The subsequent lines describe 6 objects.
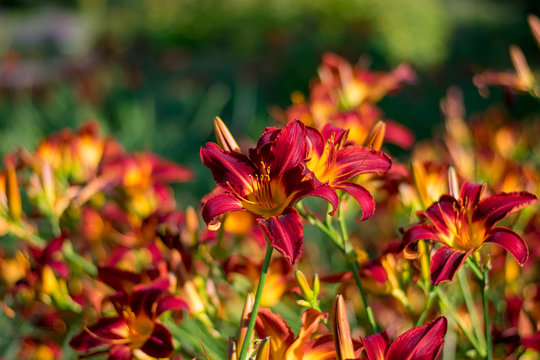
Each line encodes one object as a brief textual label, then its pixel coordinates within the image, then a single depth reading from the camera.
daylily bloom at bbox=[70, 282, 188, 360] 1.06
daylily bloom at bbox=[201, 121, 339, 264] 0.99
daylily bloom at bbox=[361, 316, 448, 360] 0.97
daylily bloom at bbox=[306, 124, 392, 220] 1.03
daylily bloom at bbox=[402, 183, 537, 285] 1.00
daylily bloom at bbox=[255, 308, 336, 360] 0.98
